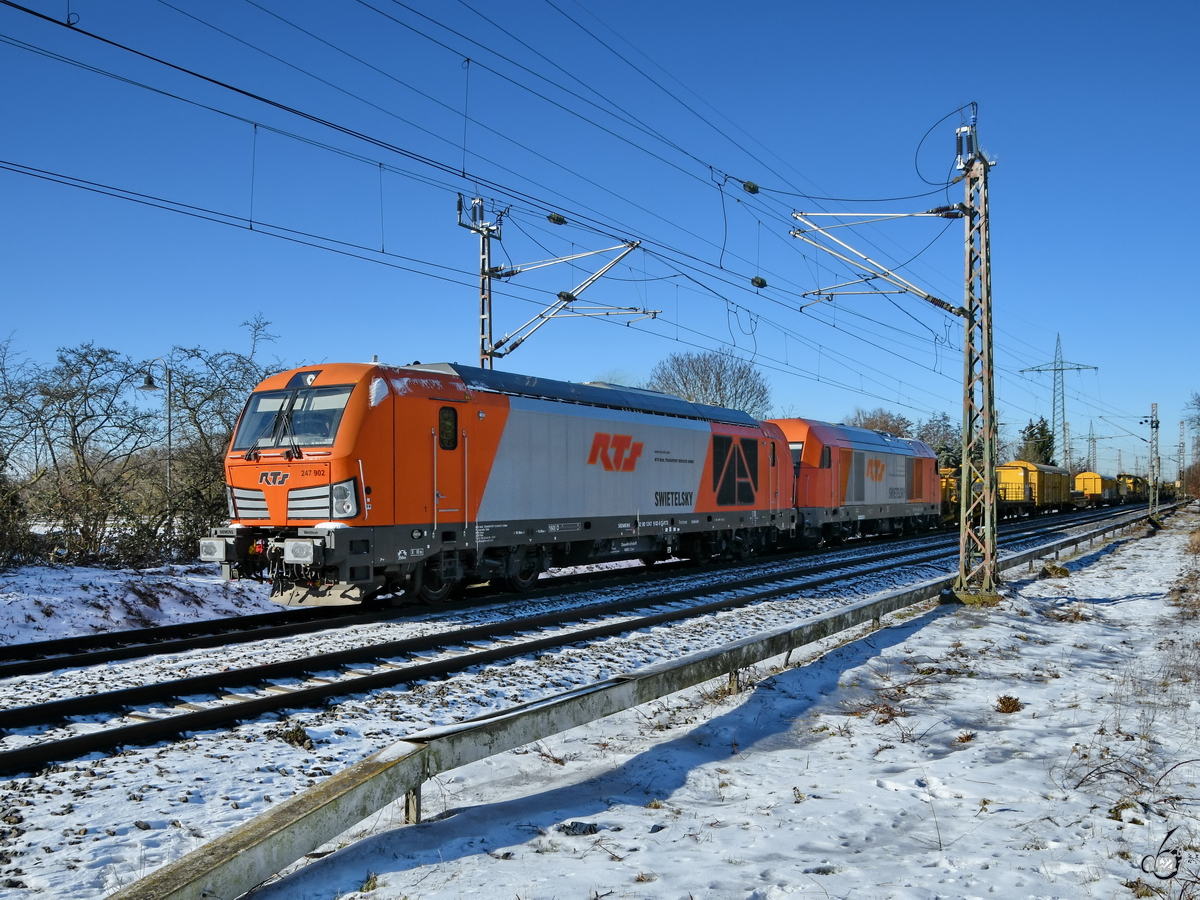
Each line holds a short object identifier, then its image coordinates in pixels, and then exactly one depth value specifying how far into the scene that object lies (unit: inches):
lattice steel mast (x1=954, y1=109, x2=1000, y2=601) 525.7
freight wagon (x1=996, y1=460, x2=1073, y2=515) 1769.2
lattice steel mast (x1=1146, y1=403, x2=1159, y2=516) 1836.0
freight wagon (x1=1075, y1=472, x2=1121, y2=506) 2648.4
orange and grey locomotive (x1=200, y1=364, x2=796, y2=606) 425.4
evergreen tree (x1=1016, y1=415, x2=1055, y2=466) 3280.0
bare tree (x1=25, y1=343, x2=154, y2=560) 576.7
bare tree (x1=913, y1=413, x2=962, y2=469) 3287.4
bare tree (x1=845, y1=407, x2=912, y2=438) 3078.2
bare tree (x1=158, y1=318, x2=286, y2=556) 636.1
